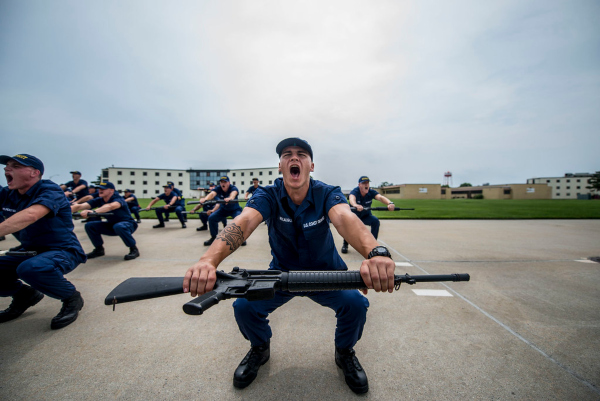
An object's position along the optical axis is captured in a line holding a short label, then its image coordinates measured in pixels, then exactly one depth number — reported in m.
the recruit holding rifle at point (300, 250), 1.43
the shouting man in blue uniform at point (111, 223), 4.87
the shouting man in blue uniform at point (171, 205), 8.97
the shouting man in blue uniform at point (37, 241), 2.39
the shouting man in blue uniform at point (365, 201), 5.60
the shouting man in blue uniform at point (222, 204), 6.25
